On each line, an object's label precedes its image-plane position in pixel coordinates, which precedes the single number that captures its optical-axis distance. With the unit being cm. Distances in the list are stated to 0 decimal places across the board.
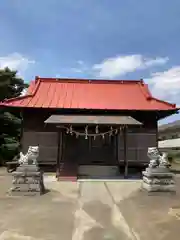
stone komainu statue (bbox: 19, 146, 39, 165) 609
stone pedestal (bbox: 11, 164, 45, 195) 591
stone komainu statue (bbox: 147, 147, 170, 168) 646
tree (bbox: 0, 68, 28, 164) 1445
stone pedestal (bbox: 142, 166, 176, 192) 623
